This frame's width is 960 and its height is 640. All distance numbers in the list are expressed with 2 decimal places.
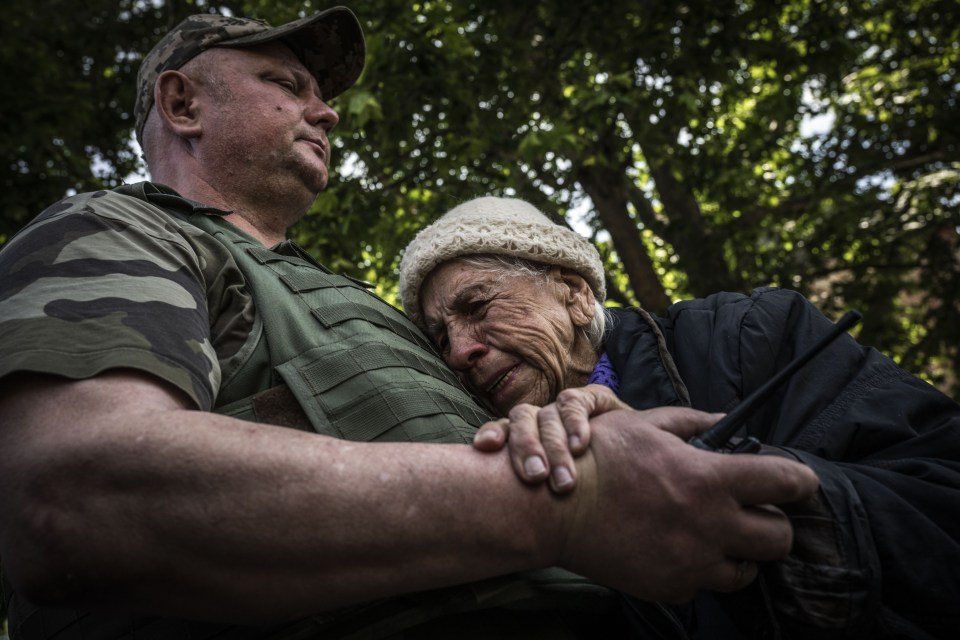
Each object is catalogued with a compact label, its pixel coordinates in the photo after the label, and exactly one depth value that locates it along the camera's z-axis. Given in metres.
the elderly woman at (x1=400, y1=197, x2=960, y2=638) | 0.43
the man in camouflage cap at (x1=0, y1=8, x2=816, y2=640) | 0.34
